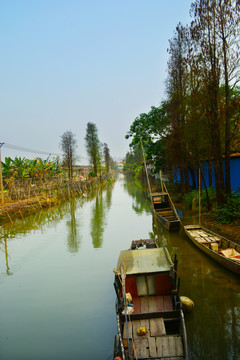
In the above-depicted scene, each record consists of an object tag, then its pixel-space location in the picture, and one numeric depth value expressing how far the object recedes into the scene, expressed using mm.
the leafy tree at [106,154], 92938
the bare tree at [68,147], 47531
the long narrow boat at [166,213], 15540
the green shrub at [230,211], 14933
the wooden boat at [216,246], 9346
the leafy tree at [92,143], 63538
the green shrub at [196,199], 19059
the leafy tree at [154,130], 28480
